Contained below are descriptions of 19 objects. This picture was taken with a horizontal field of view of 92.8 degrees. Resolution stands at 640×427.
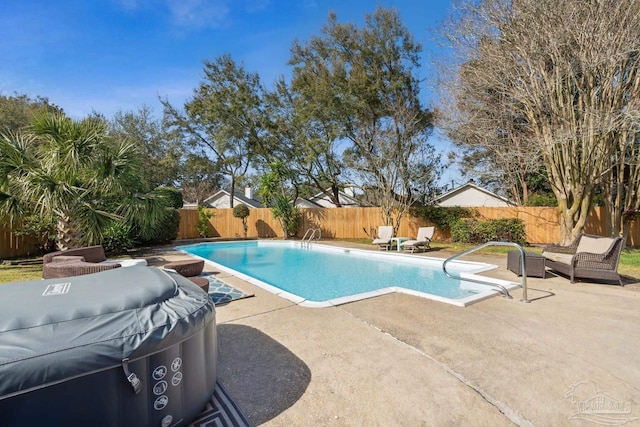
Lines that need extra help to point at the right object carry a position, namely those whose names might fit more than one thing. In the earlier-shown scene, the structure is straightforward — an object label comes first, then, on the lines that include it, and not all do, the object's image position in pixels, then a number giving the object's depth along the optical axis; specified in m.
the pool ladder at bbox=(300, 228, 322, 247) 17.07
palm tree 7.04
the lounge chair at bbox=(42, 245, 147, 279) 4.46
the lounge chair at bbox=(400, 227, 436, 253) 11.16
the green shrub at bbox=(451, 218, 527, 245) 12.94
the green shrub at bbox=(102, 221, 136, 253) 10.59
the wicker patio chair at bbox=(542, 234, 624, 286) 5.79
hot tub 1.51
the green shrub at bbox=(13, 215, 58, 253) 9.09
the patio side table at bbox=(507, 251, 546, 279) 6.44
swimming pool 6.18
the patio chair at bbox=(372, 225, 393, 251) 12.09
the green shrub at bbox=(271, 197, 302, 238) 17.03
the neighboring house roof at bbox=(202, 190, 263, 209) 27.84
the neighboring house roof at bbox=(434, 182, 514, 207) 23.13
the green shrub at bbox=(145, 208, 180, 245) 14.14
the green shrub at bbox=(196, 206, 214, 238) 17.55
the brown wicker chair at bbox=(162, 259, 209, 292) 5.26
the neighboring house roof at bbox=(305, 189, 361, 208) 23.60
